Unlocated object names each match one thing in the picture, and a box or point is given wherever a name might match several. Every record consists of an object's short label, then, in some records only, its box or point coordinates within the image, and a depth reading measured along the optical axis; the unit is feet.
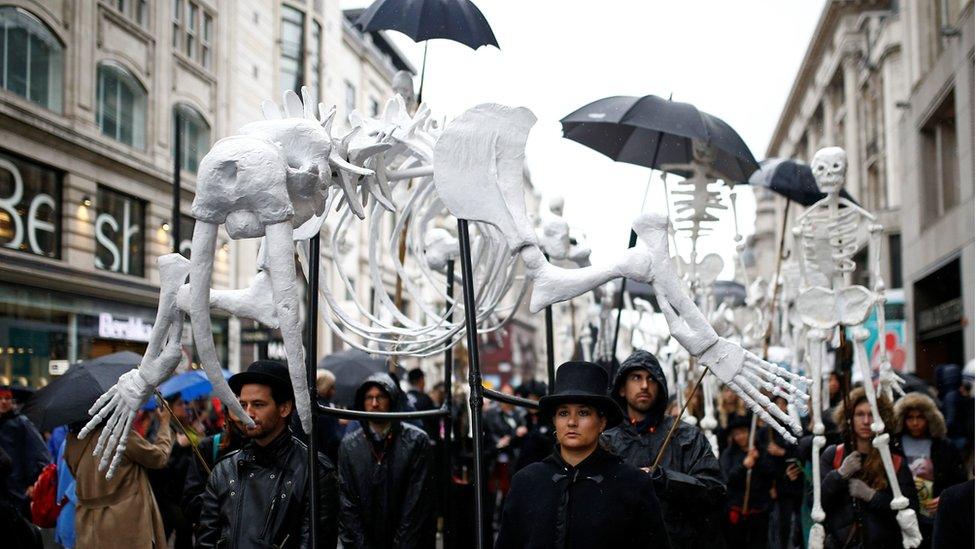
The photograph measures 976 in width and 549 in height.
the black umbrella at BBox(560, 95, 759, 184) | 22.90
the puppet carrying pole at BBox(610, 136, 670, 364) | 22.14
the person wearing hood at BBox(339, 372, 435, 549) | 22.22
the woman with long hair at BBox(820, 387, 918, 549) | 22.98
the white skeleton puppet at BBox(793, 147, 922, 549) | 25.57
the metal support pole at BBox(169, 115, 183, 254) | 33.00
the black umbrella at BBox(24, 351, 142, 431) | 21.97
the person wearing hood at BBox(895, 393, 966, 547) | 24.63
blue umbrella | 36.14
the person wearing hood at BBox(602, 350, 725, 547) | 18.68
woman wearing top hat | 13.47
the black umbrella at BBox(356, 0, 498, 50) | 23.50
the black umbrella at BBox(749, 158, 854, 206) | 34.53
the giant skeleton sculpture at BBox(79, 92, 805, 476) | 14.19
